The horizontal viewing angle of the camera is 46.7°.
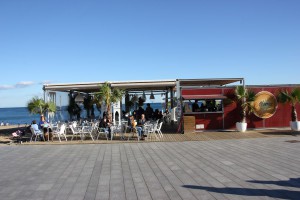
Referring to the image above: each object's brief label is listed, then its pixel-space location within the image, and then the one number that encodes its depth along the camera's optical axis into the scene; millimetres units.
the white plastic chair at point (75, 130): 13892
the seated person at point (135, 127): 13373
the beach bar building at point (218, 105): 16125
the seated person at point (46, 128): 14125
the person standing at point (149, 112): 20172
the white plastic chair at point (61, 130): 13848
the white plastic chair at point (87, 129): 13998
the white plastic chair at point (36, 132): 13897
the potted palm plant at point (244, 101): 15648
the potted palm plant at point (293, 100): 14930
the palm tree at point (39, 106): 15445
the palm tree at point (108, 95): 15922
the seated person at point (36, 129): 13892
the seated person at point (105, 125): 14039
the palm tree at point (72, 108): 20438
